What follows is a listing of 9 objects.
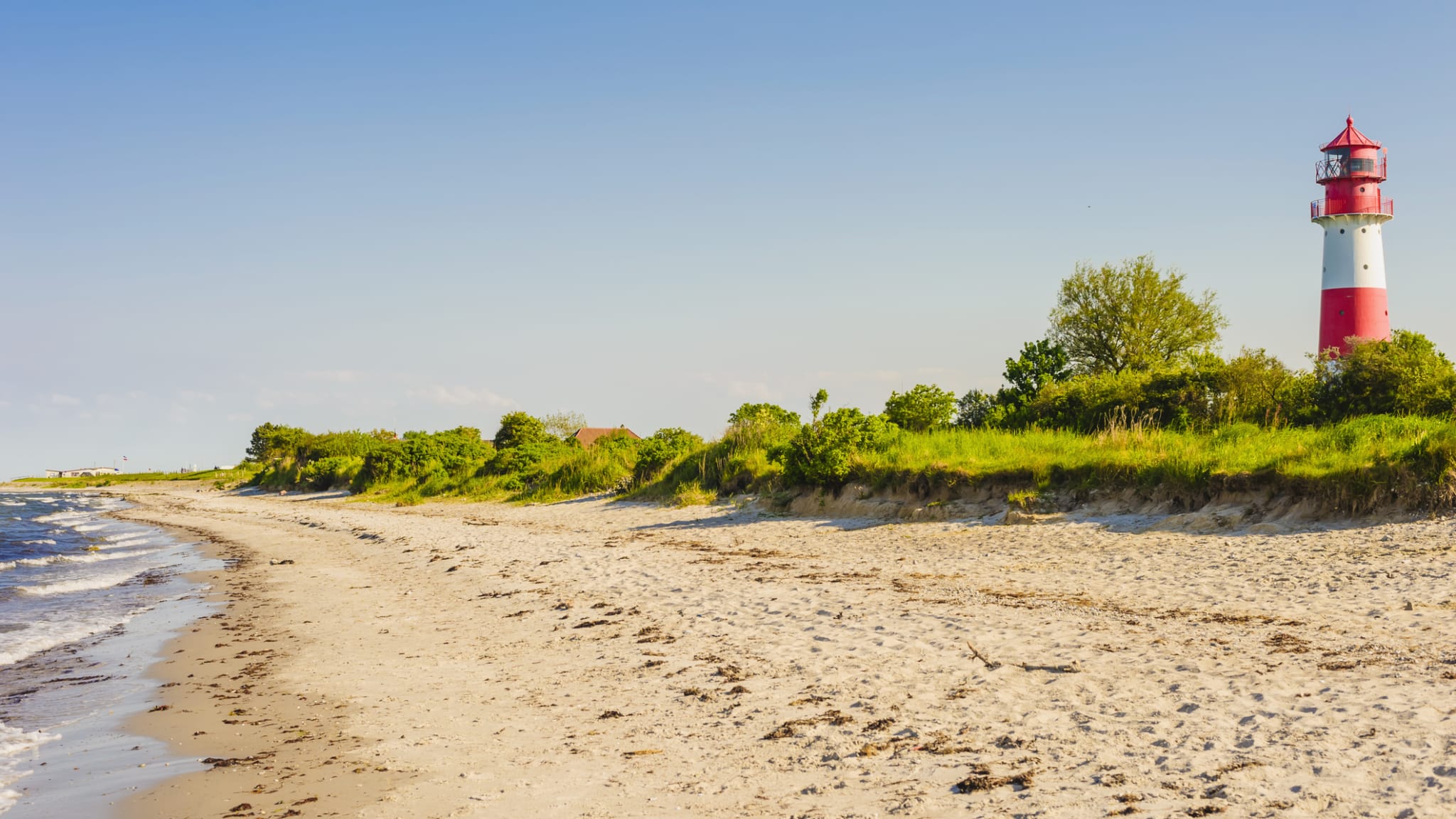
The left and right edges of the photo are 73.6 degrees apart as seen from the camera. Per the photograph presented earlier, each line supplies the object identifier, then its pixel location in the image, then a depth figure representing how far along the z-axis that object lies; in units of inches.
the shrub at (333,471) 2095.2
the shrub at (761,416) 1095.6
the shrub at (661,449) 1138.0
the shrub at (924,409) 1051.3
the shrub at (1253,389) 833.5
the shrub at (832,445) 841.5
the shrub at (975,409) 1098.1
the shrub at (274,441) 3204.0
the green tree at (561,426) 2566.4
